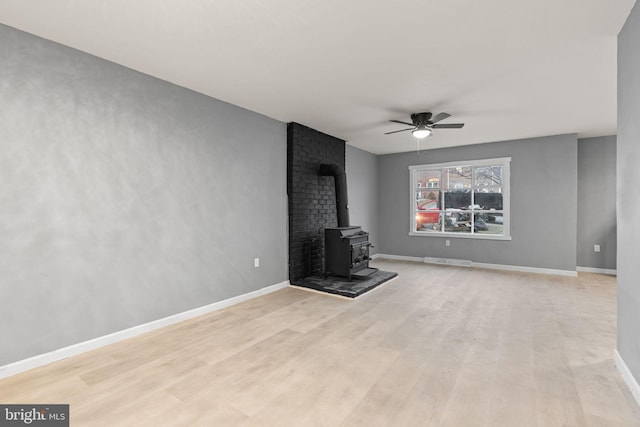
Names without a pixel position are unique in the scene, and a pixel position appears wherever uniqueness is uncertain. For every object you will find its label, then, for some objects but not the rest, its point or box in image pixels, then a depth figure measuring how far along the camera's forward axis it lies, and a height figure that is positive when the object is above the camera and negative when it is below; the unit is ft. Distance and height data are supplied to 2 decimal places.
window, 19.13 +0.79
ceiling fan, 12.96 +3.77
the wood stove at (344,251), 14.64 -1.97
